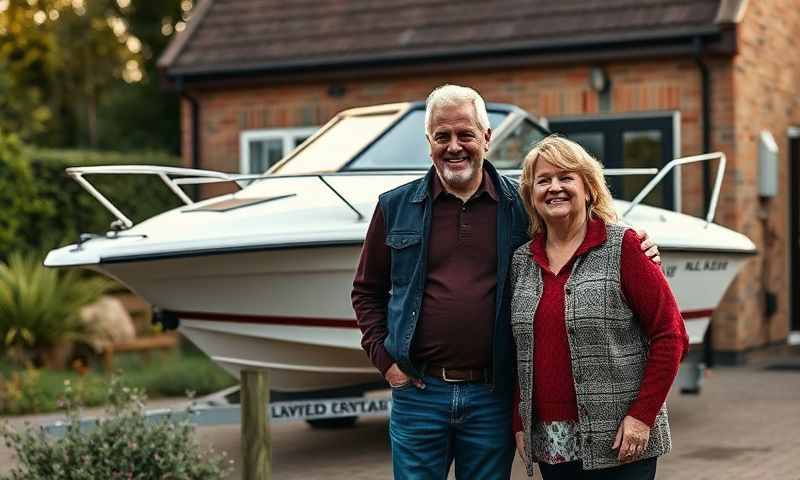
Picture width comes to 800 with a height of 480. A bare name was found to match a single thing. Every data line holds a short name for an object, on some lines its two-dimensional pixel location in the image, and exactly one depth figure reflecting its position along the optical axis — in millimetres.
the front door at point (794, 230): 14727
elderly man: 4250
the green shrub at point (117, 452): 6133
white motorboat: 7539
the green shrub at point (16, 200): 13875
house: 13156
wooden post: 5715
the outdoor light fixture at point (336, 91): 15156
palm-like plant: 12625
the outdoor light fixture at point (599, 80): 13586
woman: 3998
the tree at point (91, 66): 31891
